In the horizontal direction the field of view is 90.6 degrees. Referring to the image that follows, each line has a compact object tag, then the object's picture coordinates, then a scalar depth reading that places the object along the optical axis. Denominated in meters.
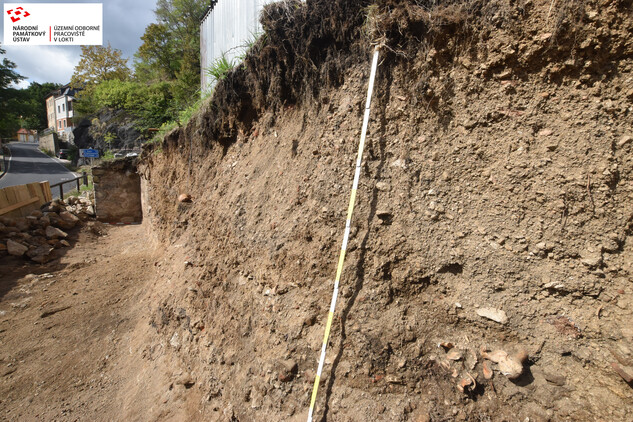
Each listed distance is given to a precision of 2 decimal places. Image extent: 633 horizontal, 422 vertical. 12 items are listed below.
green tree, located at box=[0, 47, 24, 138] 24.94
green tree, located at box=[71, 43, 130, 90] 23.84
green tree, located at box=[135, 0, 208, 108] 18.63
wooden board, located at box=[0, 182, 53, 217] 8.59
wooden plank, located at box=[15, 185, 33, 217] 9.04
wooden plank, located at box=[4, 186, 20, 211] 8.77
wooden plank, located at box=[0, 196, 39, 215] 8.46
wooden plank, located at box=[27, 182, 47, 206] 9.61
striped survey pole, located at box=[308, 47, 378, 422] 2.38
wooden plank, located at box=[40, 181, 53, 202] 10.17
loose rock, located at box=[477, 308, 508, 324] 2.17
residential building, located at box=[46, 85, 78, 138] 42.28
